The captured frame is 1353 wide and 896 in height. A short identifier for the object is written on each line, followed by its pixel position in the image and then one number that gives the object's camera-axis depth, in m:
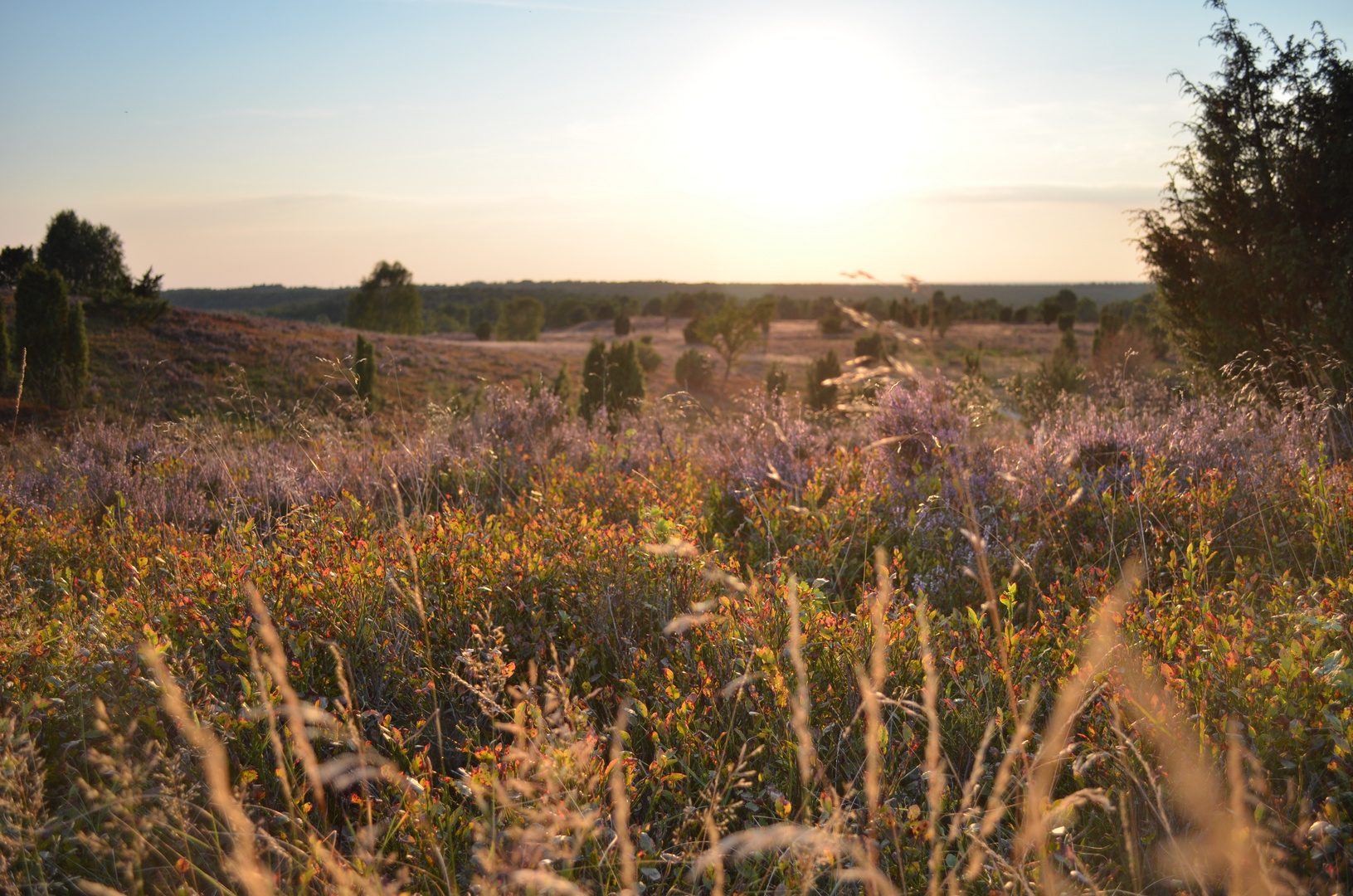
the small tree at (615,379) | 15.86
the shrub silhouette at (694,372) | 31.88
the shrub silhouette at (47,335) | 18.12
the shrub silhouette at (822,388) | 19.94
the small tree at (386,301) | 57.56
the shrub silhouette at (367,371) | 18.73
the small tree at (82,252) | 45.03
